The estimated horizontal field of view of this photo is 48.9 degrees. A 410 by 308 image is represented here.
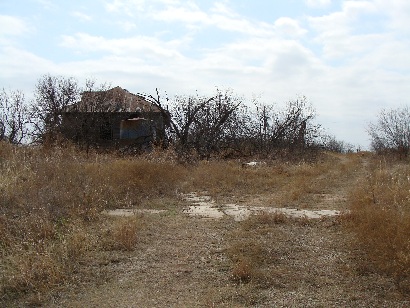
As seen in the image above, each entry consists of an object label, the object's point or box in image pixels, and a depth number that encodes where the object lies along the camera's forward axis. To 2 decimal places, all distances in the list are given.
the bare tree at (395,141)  29.84
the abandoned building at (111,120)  20.80
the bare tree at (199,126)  20.20
